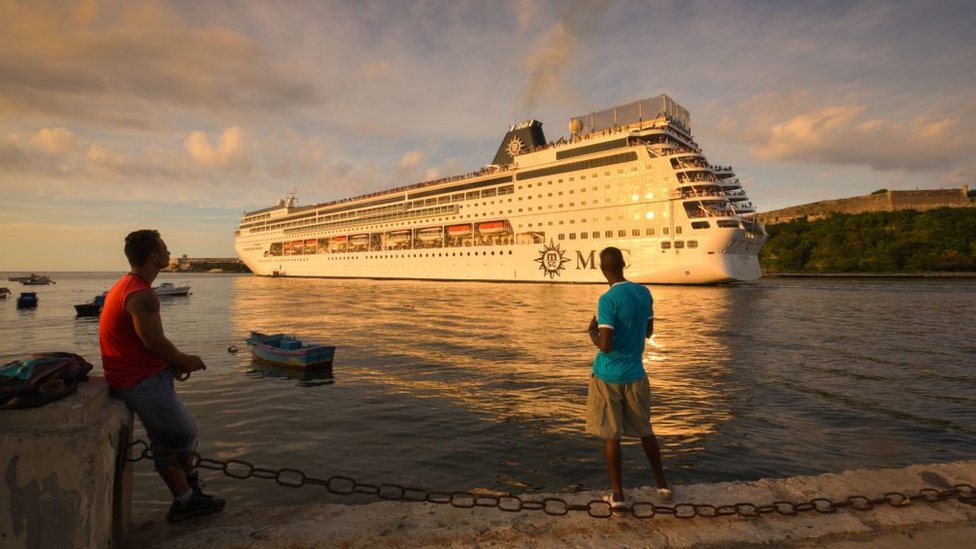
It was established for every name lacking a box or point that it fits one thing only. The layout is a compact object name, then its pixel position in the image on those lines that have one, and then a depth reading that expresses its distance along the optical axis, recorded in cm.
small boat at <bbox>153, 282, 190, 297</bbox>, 4334
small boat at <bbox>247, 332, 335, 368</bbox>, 1209
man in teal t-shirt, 400
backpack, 271
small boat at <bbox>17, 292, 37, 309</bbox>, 3572
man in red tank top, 334
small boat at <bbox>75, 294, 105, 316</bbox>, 2948
